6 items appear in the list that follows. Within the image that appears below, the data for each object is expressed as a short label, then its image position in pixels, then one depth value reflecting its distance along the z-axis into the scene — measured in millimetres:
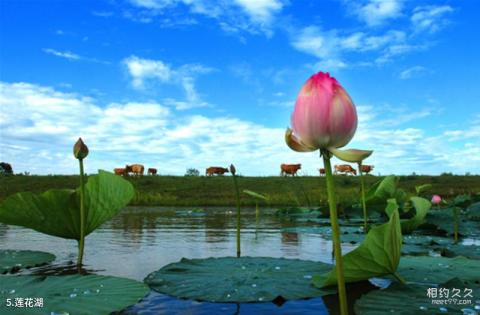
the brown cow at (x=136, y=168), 21289
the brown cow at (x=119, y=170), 21098
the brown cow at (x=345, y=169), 21689
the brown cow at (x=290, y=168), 21222
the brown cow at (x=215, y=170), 24342
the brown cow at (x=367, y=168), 18219
